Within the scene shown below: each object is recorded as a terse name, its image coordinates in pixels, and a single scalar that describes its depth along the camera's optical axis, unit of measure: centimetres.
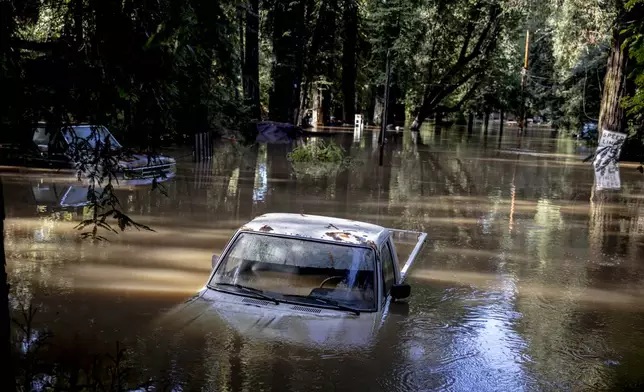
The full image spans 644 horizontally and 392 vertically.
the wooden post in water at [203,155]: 2422
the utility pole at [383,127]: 2505
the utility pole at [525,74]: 6058
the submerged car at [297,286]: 616
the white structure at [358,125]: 5241
